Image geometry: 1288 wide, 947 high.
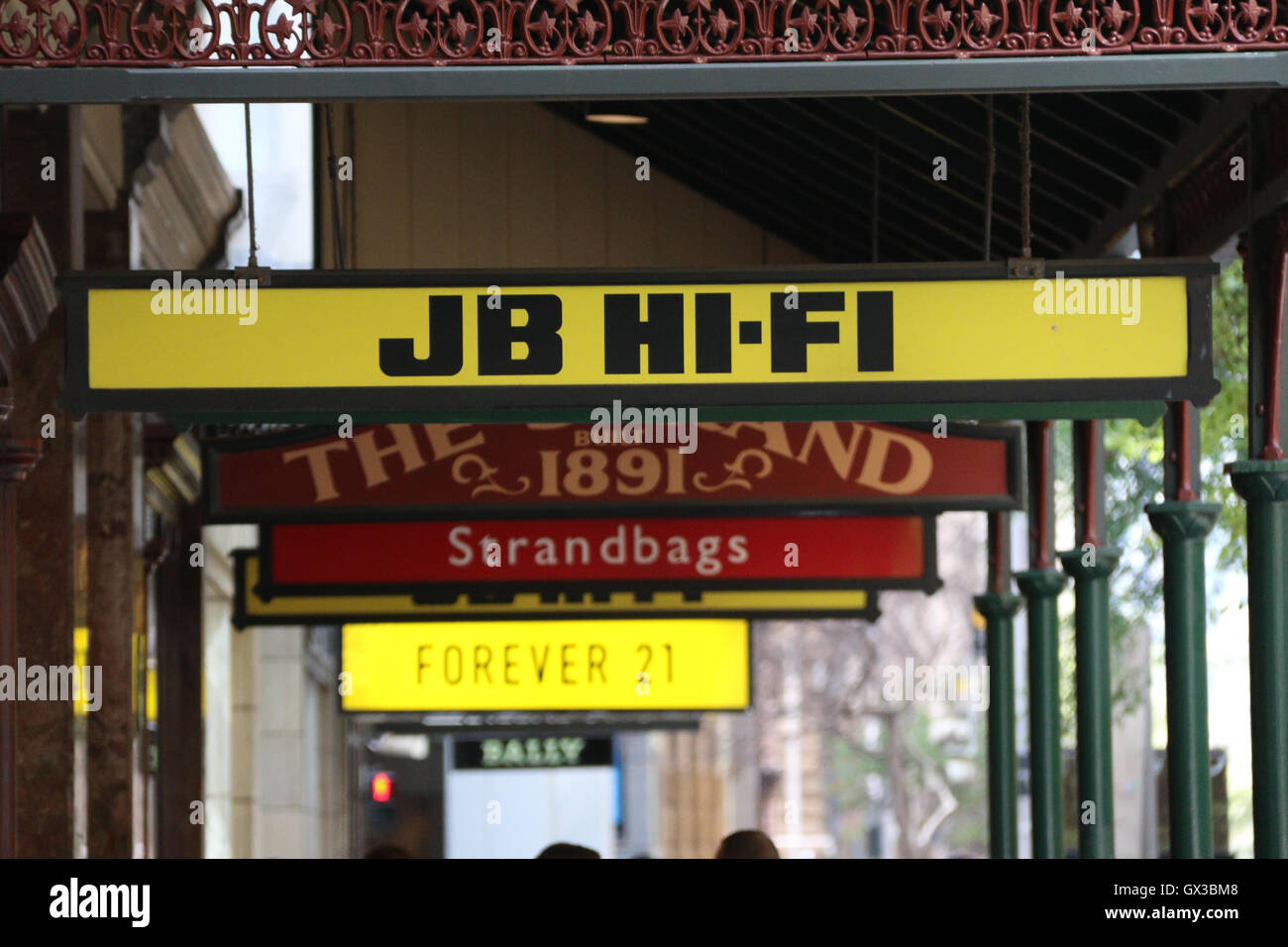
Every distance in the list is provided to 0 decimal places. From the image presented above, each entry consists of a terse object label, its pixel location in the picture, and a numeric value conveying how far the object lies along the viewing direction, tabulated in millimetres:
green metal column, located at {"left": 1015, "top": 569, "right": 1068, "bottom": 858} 10289
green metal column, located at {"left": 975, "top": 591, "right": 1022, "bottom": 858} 10766
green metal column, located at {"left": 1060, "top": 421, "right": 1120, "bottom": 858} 9391
